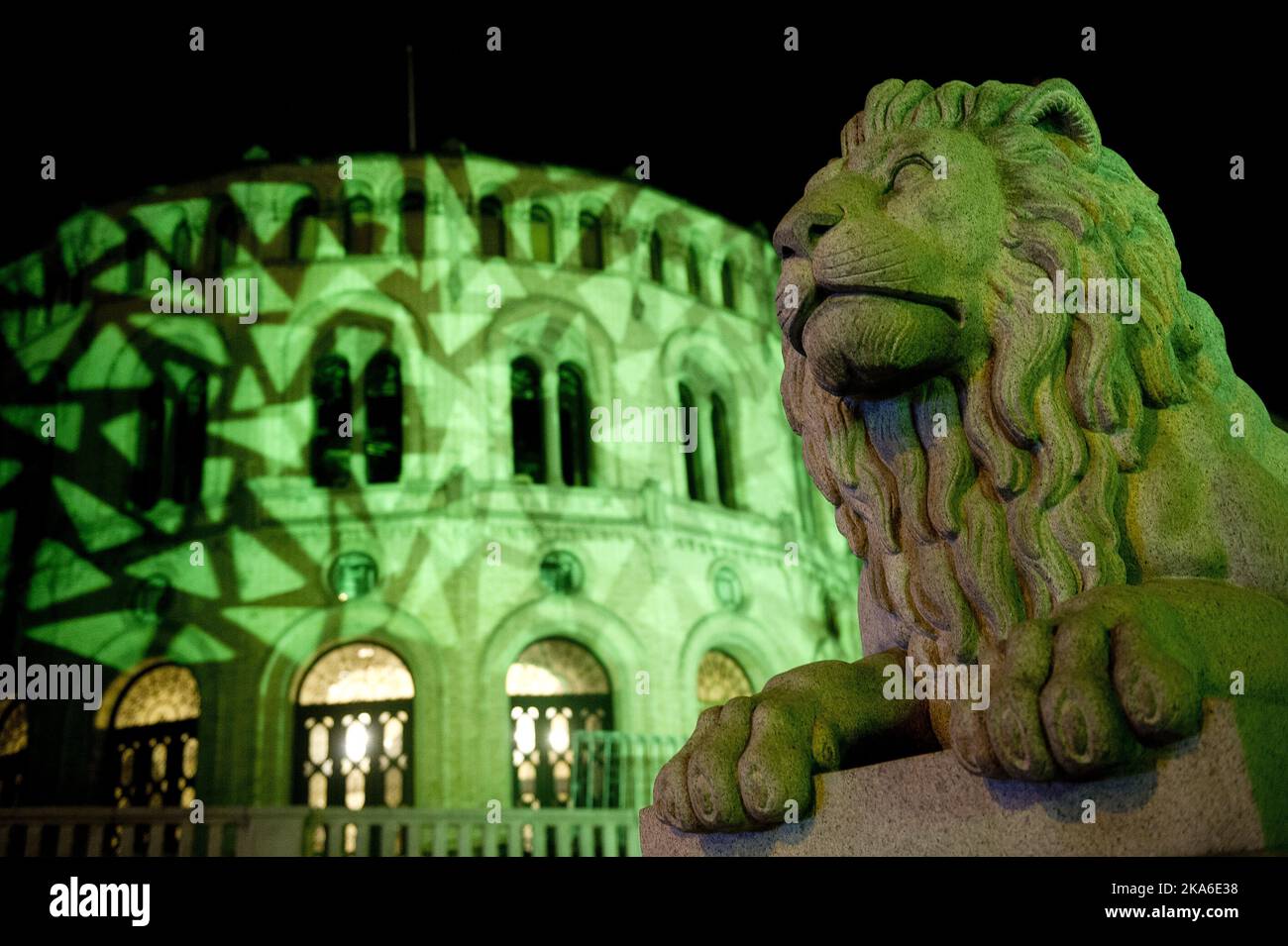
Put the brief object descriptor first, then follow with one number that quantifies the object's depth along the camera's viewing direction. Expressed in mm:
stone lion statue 2424
